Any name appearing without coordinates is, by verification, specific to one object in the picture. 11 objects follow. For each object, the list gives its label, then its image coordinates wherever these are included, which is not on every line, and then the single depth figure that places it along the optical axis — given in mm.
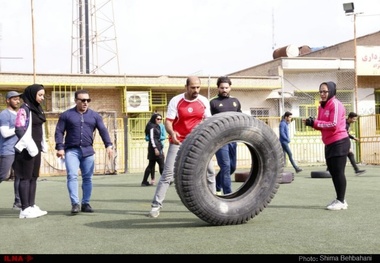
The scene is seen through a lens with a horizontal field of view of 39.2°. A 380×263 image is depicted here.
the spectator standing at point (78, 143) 7211
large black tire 5605
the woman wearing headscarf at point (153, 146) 12062
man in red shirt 6492
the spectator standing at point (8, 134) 7719
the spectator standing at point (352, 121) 12844
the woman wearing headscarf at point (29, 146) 6867
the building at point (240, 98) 19281
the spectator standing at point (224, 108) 7578
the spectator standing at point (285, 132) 15312
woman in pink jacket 7004
